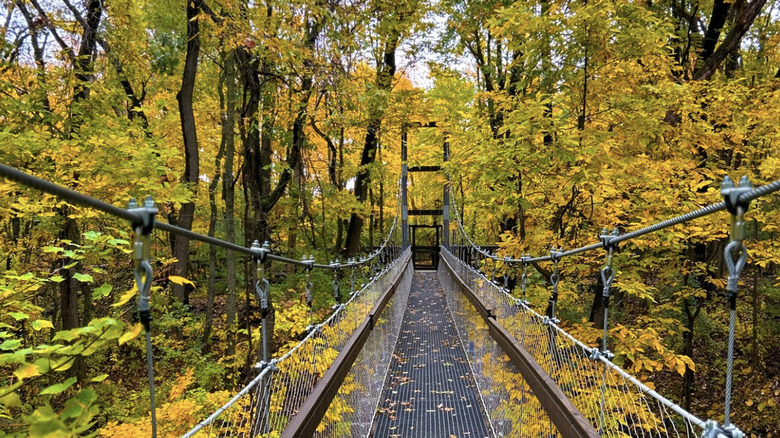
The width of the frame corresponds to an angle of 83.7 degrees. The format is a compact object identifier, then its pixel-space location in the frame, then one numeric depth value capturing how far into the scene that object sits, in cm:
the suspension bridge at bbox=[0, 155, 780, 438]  85
